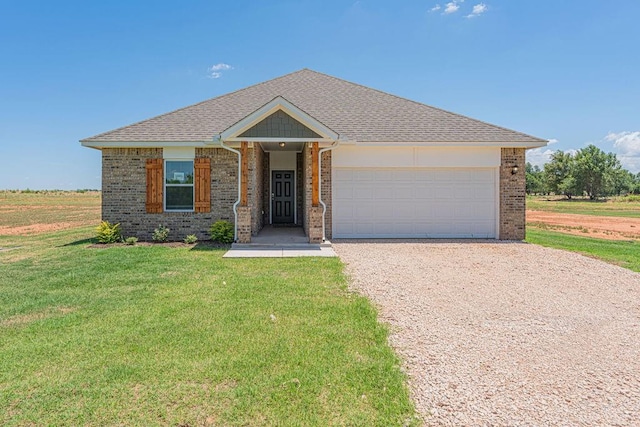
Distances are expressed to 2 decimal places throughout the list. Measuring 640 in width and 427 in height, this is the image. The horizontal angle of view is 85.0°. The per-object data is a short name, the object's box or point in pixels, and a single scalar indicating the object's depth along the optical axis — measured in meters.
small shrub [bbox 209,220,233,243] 11.02
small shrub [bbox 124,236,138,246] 10.76
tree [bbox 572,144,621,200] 57.66
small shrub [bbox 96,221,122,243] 11.01
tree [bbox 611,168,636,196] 85.20
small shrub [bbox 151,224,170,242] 11.23
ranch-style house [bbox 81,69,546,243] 11.18
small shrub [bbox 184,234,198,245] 10.95
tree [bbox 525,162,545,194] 76.01
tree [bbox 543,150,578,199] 59.59
